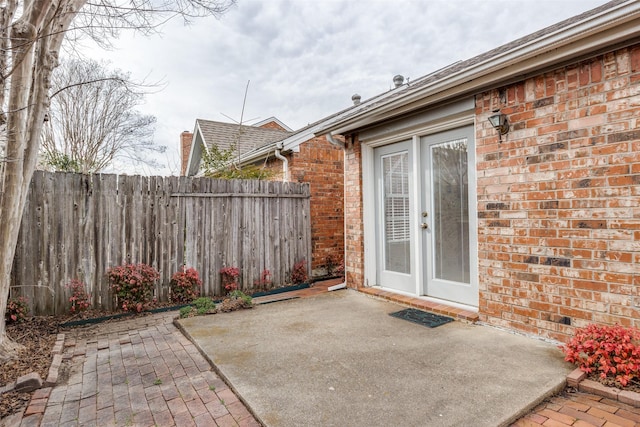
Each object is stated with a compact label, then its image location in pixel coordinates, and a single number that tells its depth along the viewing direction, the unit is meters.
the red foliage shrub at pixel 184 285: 5.10
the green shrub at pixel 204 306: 4.47
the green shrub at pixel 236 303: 4.65
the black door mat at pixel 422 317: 3.84
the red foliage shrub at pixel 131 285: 4.59
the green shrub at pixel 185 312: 4.39
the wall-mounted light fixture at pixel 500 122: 3.51
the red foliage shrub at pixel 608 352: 2.42
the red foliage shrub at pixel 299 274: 6.30
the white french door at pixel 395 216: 4.84
